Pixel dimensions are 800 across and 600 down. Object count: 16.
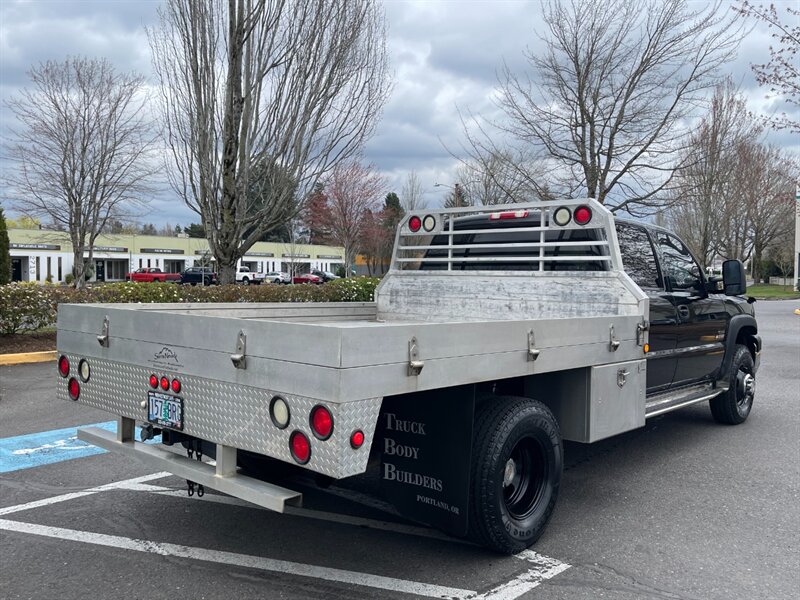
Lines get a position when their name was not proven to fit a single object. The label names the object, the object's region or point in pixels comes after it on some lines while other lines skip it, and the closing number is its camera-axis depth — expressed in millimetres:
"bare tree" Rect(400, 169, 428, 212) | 37500
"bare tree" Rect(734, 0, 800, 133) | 14250
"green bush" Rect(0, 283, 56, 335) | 11688
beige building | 54531
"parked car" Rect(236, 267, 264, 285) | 52966
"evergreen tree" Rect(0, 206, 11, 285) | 18234
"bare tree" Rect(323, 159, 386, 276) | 39312
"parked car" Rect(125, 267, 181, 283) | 51344
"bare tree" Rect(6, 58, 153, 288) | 19703
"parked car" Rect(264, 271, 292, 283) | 55375
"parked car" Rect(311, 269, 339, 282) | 56638
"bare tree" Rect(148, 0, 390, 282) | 14102
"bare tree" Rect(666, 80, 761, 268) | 15375
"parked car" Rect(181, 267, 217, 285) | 50219
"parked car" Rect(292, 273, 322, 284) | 53850
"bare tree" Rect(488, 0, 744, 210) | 13688
